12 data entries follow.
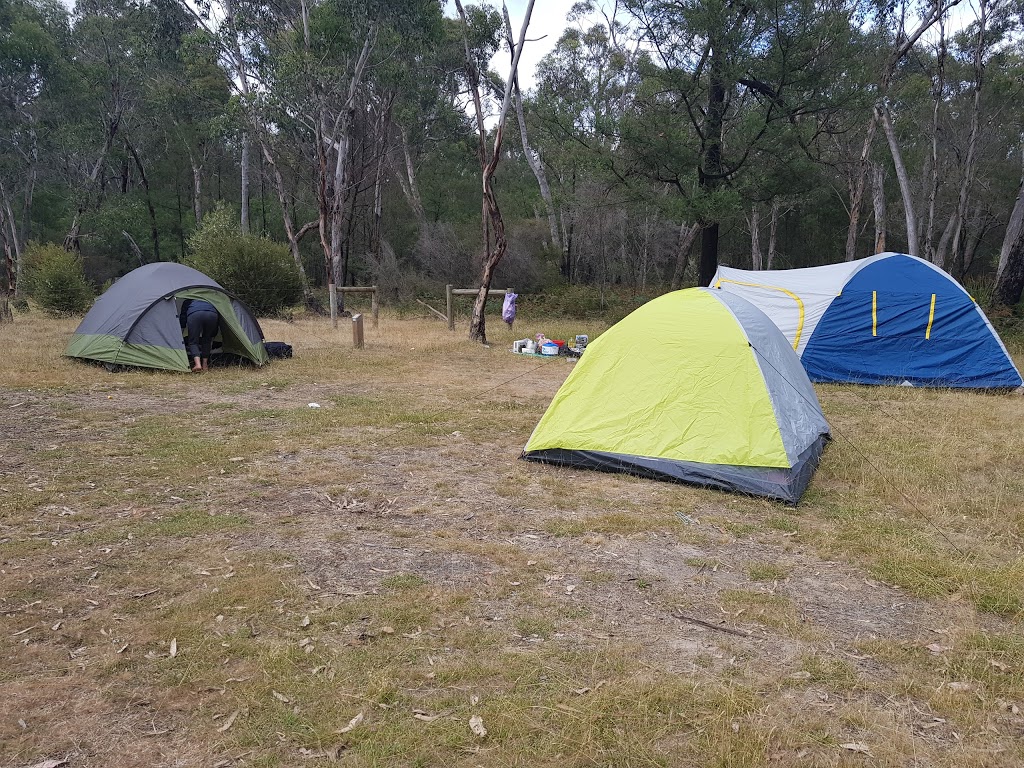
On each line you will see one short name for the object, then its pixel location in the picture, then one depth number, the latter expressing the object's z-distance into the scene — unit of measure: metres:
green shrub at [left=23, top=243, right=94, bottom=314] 16.75
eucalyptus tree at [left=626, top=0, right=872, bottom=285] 14.99
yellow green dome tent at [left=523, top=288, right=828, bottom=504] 5.32
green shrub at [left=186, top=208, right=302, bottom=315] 17.06
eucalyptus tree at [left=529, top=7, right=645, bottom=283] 16.64
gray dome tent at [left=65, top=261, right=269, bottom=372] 9.77
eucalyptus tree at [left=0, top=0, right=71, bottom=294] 23.53
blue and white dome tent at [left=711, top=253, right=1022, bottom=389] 9.61
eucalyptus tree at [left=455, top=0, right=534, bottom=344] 13.13
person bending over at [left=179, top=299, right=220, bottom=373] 9.91
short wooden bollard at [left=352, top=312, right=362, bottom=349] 13.09
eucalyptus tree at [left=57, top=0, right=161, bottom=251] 25.22
